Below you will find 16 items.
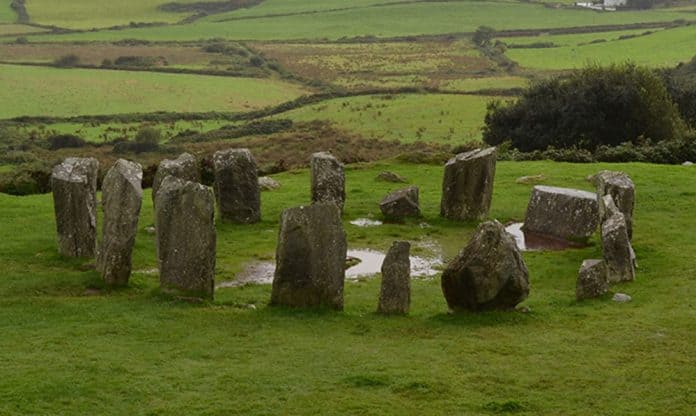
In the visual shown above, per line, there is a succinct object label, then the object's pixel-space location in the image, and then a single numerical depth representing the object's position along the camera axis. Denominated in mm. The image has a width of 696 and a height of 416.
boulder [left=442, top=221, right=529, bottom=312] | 21750
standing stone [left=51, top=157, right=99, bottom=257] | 26688
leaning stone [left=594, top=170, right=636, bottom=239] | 29172
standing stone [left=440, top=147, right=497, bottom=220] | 33625
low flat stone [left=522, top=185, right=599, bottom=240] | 31625
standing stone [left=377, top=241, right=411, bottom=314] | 22172
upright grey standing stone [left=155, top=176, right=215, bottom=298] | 23125
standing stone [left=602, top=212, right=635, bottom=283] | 25156
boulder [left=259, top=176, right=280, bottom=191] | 39844
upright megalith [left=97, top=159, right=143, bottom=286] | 24375
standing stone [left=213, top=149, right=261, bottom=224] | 33625
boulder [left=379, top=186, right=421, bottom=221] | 34250
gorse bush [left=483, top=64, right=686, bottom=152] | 53750
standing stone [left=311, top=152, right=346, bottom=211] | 34219
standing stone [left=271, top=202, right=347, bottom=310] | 22266
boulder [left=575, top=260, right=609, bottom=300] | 23516
